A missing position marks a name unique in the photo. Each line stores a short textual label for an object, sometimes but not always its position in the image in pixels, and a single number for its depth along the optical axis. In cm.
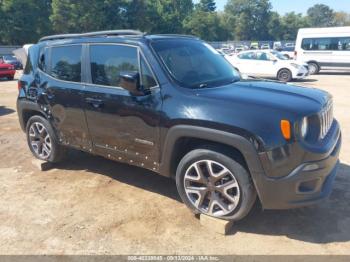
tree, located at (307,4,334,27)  15038
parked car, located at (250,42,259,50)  6206
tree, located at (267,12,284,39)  10850
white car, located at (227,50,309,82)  1706
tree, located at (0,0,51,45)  5256
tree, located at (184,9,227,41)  7888
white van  2041
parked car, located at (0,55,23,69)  3012
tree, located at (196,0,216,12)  10869
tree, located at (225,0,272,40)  10644
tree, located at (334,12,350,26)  14576
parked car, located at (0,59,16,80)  2035
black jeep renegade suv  337
